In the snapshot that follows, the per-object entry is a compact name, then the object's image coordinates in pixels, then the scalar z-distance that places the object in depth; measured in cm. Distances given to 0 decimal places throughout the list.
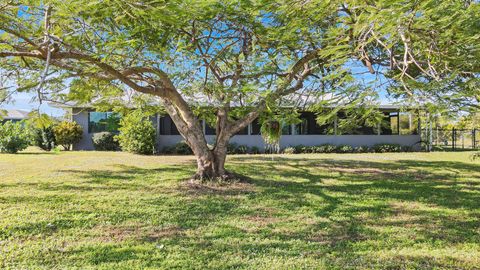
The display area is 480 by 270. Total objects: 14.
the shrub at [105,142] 2212
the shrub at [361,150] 2338
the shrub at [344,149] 2307
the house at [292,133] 2261
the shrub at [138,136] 2005
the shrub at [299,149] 2286
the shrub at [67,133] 2156
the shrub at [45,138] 2214
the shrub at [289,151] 2239
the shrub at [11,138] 1999
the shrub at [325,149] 2305
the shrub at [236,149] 2199
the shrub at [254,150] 2243
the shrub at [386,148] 2342
